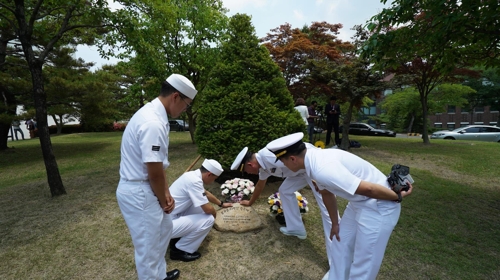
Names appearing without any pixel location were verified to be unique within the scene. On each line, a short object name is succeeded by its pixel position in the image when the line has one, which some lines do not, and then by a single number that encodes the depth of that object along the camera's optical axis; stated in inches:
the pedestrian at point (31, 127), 832.8
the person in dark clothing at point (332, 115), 423.8
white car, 700.7
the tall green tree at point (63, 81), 393.0
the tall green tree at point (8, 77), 372.0
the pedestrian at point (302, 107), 335.3
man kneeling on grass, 129.6
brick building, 1455.6
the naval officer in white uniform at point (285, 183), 134.5
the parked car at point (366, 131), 1025.5
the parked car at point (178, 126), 1105.2
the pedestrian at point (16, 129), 807.8
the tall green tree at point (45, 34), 205.9
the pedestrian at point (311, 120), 422.1
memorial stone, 157.9
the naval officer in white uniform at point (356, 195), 83.4
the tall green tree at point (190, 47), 426.6
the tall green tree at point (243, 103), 211.0
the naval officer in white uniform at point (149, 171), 84.8
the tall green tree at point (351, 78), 412.5
